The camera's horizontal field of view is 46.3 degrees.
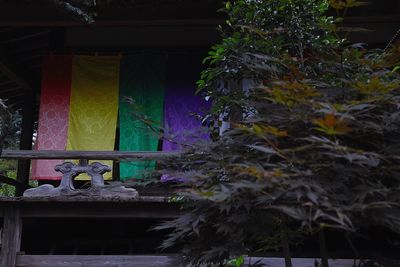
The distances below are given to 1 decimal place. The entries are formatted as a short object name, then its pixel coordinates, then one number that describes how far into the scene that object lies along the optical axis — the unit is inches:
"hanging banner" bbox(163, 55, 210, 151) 256.5
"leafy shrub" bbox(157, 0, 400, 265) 82.7
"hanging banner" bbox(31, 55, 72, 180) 255.4
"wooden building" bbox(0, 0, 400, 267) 205.2
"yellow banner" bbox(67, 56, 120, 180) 255.8
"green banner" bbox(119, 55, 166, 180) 255.1
